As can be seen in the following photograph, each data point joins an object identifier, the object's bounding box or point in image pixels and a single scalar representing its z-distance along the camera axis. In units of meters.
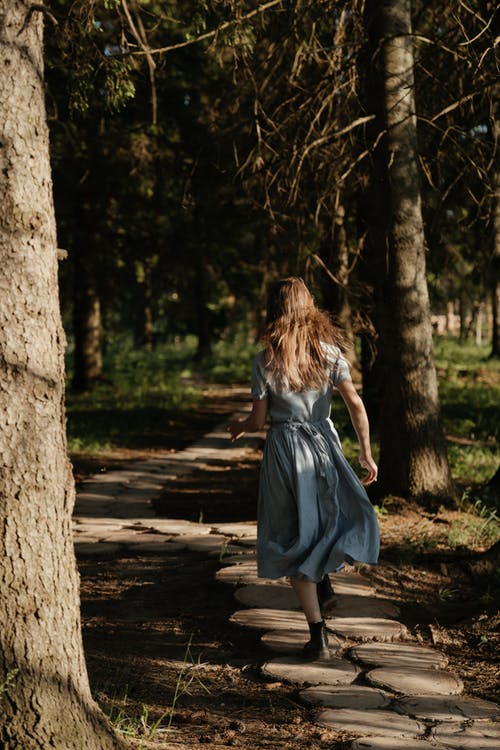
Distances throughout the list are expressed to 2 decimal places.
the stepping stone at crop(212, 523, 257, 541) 7.00
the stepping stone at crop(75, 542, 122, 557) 6.56
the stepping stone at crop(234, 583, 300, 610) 5.25
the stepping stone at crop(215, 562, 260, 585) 5.66
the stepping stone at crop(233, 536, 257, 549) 6.63
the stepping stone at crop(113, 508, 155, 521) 7.94
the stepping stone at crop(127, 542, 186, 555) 6.57
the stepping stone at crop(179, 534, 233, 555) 6.50
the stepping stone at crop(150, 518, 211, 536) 7.10
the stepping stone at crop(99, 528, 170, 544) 6.90
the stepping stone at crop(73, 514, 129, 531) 7.46
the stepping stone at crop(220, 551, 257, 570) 6.07
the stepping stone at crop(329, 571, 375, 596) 5.52
